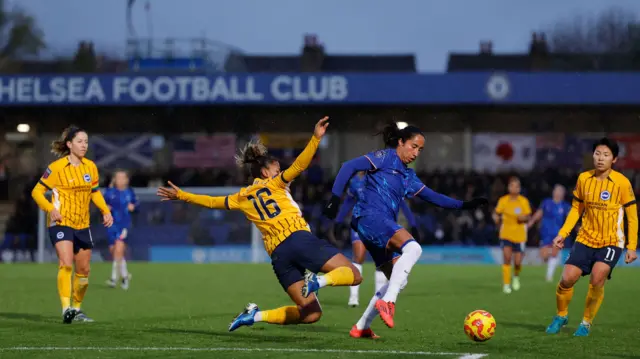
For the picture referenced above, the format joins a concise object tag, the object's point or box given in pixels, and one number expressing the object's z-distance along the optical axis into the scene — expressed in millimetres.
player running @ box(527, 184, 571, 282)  25266
